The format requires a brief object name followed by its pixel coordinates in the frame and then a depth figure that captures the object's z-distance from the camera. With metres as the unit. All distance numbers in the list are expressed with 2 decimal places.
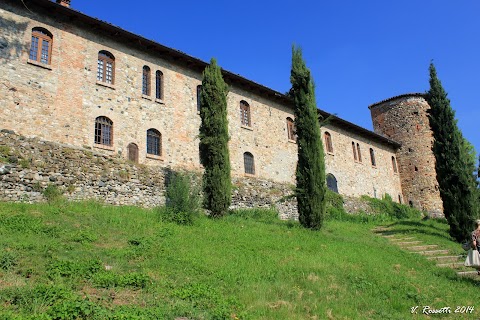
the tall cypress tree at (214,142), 15.63
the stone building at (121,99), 15.43
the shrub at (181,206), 13.36
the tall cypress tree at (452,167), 17.83
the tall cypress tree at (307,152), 16.11
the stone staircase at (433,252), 11.97
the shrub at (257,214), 17.34
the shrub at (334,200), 24.45
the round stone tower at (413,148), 32.47
